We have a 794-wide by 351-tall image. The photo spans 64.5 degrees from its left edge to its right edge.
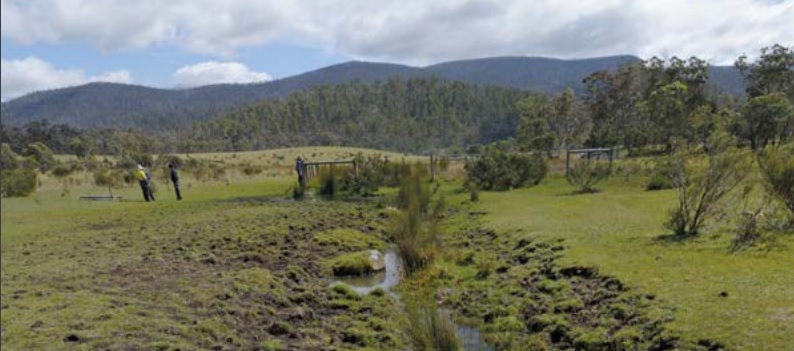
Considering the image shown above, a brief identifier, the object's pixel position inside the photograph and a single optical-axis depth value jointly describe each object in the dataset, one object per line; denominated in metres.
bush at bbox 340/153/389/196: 34.75
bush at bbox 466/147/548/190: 33.00
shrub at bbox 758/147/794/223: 13.43
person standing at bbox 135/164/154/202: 28.48
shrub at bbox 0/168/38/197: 31.57
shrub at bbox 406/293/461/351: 8.06
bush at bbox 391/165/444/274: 14.70
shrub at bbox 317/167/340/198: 34.16
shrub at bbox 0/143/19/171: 40.03
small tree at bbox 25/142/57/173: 55.75
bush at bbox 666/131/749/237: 14.12
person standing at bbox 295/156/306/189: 35.12
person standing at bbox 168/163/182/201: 29.91
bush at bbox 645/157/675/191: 24.05
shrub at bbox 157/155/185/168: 53.29
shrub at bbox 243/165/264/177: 49.38
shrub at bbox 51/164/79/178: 42.47
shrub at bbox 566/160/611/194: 28.47
